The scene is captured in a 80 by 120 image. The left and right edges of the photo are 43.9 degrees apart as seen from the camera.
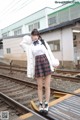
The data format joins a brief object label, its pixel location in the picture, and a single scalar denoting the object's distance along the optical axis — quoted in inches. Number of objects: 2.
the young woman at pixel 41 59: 80.1
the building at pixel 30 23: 630.3
